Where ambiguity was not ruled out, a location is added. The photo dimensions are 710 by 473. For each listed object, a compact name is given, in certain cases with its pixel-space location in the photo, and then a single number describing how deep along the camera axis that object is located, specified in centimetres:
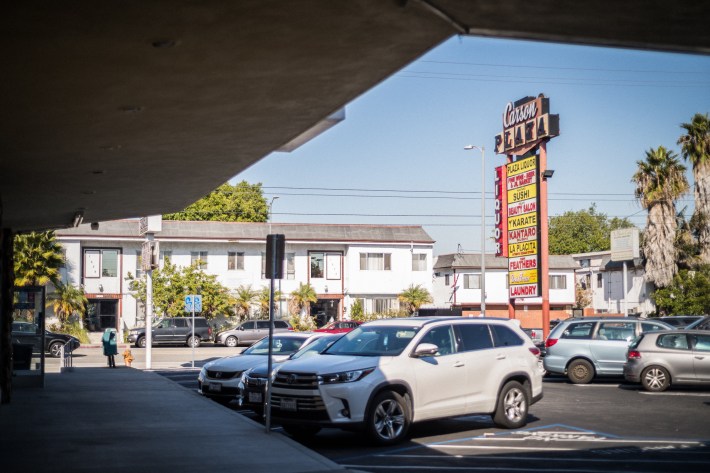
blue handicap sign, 3134
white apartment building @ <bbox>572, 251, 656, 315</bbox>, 5795
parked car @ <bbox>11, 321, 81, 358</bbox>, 2131
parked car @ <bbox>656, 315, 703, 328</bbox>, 3138
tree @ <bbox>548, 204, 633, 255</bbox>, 10993
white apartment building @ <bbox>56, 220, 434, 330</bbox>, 5216
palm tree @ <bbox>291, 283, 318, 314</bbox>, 5516
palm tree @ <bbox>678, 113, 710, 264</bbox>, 4828
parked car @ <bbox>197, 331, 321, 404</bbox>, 1781
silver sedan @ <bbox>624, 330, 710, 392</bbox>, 2062
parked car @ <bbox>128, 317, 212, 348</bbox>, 4575
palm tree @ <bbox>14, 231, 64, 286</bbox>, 4447
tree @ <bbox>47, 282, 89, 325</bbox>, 4806
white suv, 1234
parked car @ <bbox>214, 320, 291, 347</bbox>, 4703
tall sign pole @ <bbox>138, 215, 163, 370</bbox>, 2858
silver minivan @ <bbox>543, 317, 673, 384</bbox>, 2302
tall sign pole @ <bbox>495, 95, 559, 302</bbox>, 3834
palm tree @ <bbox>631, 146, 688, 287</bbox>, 4947
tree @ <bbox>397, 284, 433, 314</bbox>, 5734
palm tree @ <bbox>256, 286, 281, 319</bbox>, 5334
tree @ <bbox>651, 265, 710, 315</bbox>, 4681
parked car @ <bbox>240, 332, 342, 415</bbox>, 1511
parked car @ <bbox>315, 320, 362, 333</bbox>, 4283
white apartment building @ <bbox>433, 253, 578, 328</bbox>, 6369
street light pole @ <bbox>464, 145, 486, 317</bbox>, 4188
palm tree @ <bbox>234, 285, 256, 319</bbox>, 5347
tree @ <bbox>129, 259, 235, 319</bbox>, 5084
